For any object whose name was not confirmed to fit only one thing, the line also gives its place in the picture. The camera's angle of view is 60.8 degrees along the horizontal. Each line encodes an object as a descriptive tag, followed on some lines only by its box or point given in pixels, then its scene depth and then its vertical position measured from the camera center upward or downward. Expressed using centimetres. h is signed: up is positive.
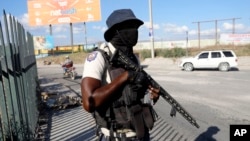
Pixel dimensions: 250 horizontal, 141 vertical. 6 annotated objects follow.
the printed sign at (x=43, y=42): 3427 +140
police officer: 163 -32
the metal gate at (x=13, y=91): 271 -55
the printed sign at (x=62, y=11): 3056 +558
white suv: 1412 -120
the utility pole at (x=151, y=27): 1972 +176
